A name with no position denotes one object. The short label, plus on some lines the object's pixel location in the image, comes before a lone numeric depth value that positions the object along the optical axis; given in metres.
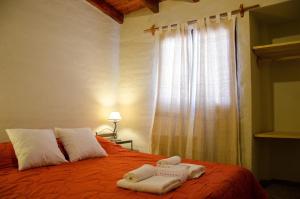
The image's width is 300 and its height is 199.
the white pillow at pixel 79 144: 2.51
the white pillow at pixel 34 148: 2.13
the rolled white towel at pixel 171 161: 1.97
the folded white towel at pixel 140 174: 1.54
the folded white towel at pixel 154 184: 1.40
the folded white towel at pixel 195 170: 1.75
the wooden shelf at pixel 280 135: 2.78
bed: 1.43
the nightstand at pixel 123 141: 3.75
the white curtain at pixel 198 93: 3.12
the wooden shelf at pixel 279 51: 2.89
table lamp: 3.69
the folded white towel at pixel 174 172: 1.63
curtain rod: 3.05
